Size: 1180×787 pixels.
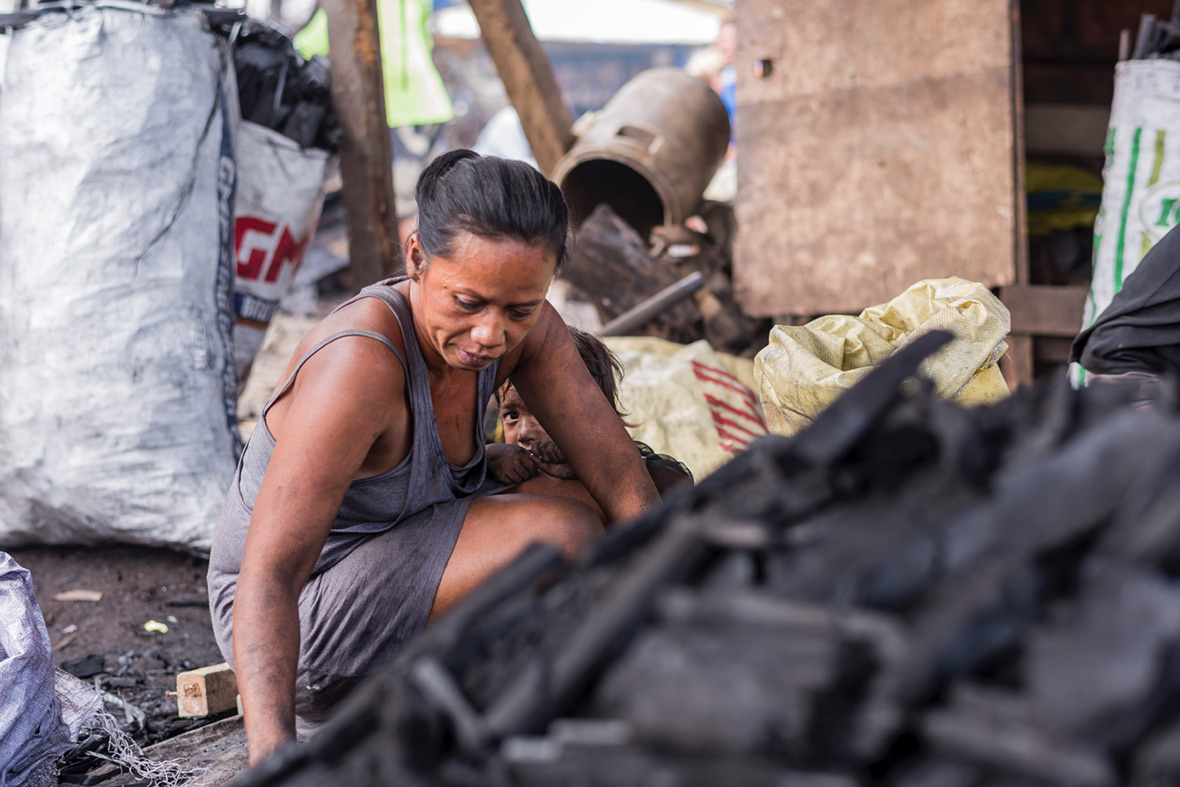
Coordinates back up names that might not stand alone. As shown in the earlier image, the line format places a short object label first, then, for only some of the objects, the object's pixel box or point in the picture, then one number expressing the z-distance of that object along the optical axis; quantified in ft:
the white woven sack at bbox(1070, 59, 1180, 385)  10.54
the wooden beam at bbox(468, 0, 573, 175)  14.75
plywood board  12.26
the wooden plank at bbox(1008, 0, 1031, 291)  12.09
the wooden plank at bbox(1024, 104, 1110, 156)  17.12
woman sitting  5.26
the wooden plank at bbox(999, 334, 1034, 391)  12.51
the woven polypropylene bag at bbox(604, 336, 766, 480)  10.36
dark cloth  7.63
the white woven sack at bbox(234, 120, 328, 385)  11.77
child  7.70
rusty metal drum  15.30
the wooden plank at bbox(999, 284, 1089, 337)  12.26
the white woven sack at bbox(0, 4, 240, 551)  9.93
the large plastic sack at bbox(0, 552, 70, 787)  5.98
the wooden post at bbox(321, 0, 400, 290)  12.87
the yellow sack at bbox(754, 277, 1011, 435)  7.27
